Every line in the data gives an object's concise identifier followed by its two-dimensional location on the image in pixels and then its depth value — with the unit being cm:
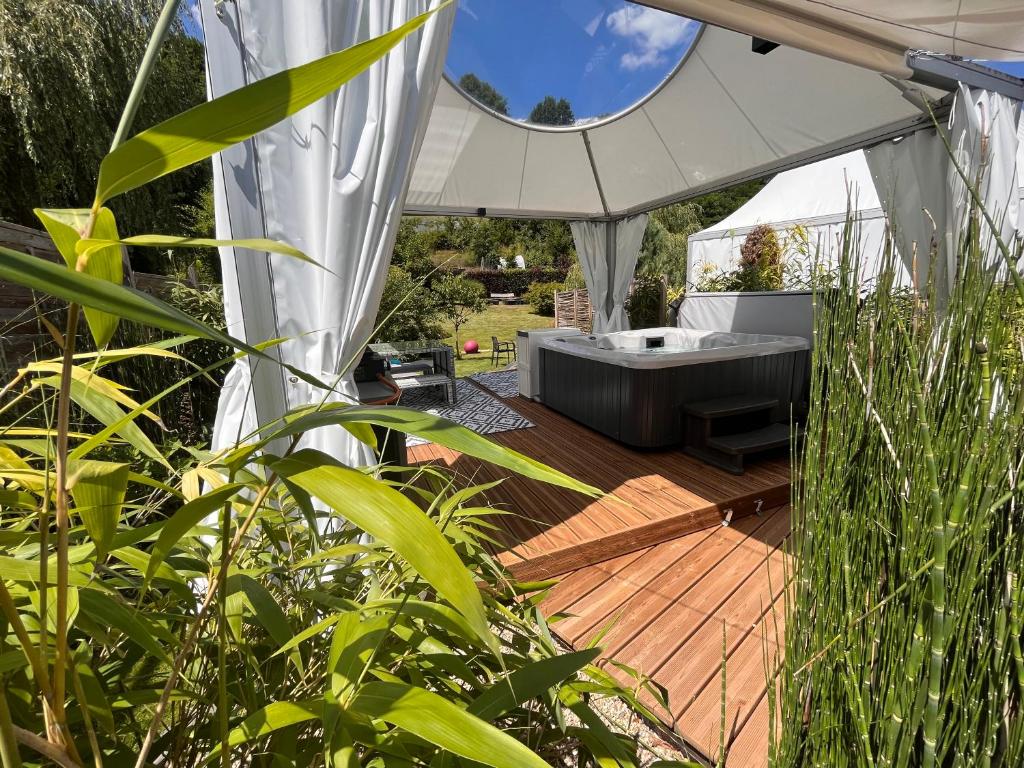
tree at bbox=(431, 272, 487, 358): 830
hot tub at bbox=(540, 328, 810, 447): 360
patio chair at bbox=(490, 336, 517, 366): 784
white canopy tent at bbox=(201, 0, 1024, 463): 155
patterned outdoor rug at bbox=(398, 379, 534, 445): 448
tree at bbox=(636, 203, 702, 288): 1256
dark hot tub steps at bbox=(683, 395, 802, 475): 328
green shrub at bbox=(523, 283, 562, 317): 1376
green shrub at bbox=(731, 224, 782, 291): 630
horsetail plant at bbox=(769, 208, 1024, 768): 52
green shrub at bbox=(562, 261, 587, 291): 1229
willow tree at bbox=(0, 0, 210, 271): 447
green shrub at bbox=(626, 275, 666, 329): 690
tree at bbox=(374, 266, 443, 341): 669
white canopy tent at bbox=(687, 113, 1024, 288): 680
